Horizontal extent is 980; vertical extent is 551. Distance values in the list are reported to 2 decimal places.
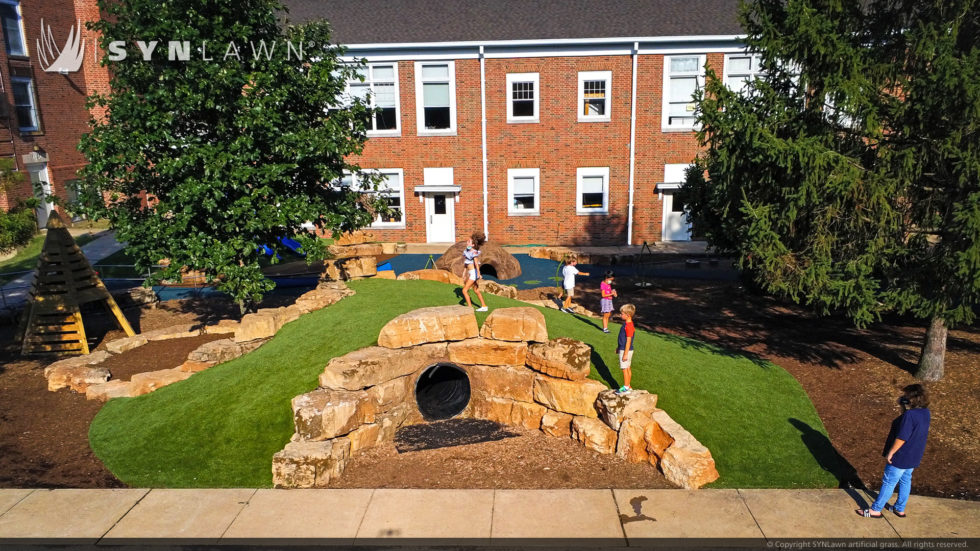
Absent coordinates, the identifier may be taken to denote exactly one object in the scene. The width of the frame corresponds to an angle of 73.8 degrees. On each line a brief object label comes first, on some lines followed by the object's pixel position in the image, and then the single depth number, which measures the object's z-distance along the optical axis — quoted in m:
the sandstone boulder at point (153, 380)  12.26
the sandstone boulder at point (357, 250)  22.74
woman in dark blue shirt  7.74
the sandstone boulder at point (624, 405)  9.92
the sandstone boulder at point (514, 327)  10.95
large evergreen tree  10.45
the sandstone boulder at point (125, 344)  14.55
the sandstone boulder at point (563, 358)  10.54
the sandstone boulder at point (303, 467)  9.20
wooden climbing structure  14.95
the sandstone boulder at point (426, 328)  10.83
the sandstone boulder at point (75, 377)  12.78
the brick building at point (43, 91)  26.23
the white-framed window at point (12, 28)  26.04
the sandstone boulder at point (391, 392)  10.47
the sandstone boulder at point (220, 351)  12.95
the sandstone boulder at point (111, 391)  12.30
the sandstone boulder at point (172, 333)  15.23
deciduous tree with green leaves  11.77
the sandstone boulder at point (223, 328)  15.12
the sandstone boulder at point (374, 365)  10.27
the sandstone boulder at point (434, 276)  17.17
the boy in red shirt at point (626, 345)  10.28
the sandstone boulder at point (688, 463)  8.91
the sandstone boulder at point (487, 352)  10.98
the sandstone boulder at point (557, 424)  10.60
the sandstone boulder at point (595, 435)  10.05
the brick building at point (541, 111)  24.48
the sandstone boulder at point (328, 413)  9.74
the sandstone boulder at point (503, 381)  11.02
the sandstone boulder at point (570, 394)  10.38
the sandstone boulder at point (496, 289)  17.11
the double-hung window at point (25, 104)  26.73
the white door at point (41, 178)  27.53
